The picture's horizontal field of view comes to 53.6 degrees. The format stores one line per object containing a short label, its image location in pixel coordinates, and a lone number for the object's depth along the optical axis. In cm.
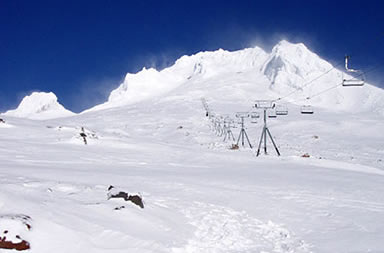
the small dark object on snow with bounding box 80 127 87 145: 3606
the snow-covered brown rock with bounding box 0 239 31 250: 659
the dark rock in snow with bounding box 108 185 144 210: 1104
